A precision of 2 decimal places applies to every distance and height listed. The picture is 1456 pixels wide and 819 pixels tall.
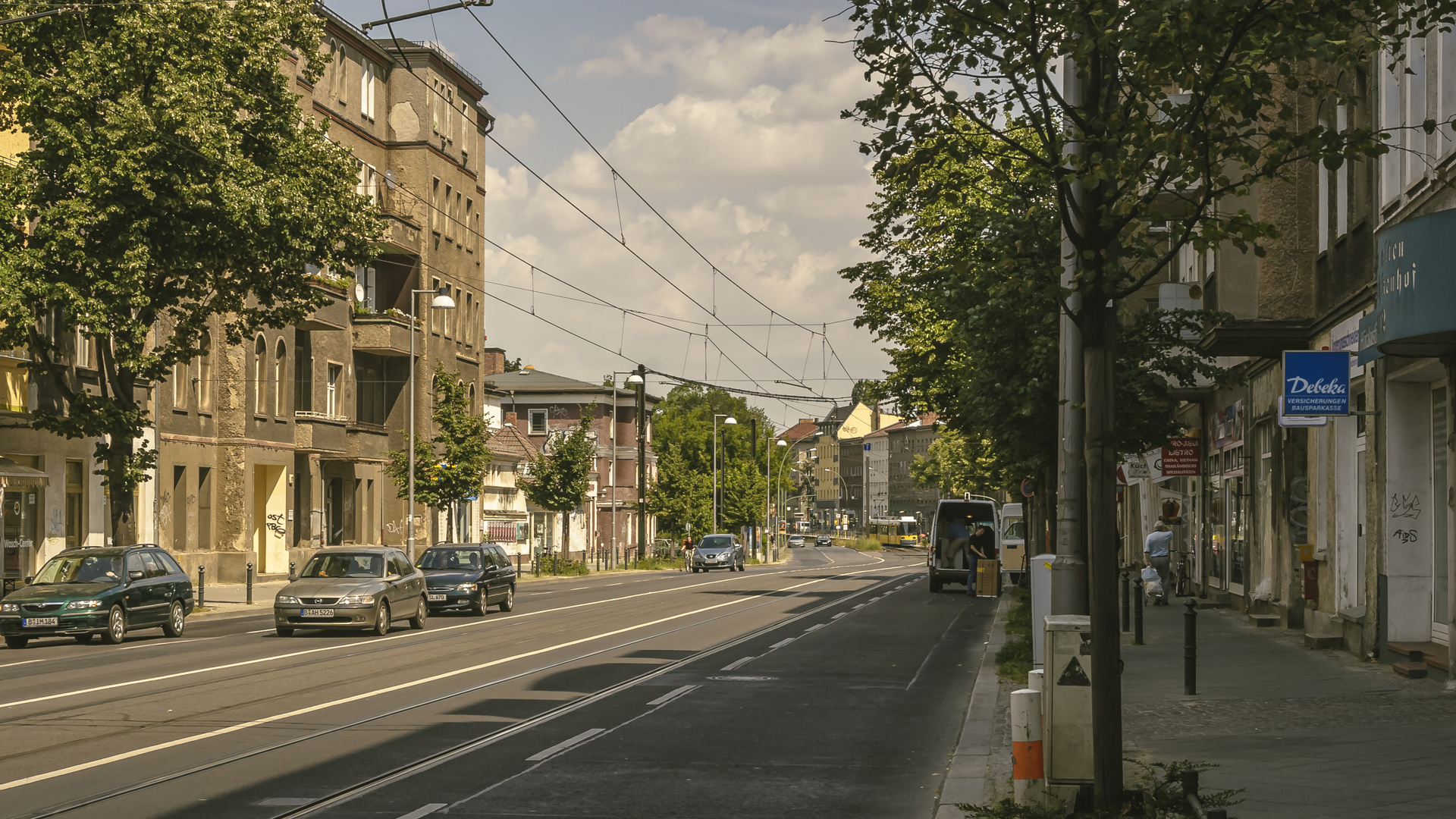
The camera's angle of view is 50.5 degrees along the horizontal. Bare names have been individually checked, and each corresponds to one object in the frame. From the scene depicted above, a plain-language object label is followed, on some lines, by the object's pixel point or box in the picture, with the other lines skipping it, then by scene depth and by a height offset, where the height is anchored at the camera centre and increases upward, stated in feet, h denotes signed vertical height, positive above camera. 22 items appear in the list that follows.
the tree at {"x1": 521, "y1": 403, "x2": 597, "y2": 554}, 202.08 -0.20
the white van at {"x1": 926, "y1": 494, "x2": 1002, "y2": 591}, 141.69 -5.57
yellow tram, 477.36 -18.87
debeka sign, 57.11 +3.29
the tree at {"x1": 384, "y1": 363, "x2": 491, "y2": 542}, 166.20 +2.01
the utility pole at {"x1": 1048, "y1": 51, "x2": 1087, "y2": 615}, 34.17 +0.03
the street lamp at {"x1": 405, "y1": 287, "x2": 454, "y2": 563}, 144.63 +16.17
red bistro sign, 98.78 +0.76
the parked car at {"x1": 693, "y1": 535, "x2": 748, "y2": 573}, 232.32 -12.27
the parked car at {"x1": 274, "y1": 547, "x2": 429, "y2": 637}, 80.33 -6.32
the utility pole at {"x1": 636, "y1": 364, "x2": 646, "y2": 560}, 206.00 +2.06
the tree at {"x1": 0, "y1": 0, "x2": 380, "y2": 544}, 90.48 +17.44
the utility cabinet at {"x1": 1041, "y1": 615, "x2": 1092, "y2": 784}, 27.27 -4.09
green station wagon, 76.89 -6.30
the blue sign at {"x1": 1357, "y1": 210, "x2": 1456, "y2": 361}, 41.75 +5.12
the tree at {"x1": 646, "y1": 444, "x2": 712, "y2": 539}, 288.71 -4.23
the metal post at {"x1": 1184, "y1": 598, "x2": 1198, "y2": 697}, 47.42 -5.60
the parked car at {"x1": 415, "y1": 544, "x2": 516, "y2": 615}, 102.32 -6.93
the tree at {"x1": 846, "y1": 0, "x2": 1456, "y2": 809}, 26.22 +6.53
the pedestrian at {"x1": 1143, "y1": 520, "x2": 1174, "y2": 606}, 99.35 -5.07
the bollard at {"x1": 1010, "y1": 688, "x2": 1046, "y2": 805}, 27.27 -4.83
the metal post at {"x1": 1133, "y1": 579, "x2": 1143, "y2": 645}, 65.77 -6.15
